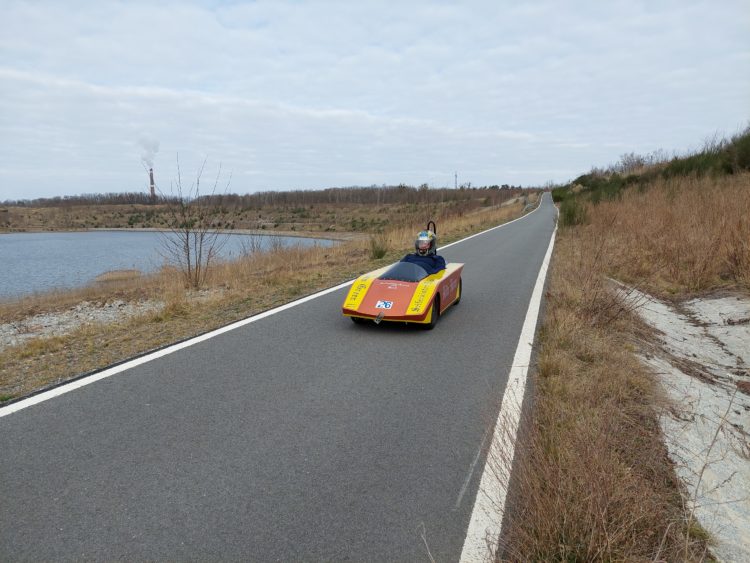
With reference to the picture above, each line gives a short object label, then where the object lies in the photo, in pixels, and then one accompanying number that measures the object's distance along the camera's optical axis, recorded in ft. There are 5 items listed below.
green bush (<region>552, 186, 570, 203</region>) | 194.61
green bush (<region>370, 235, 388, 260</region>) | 47.69
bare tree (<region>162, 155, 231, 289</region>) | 36.94
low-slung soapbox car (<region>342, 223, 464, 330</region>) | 20.27
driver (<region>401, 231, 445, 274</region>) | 23.75
